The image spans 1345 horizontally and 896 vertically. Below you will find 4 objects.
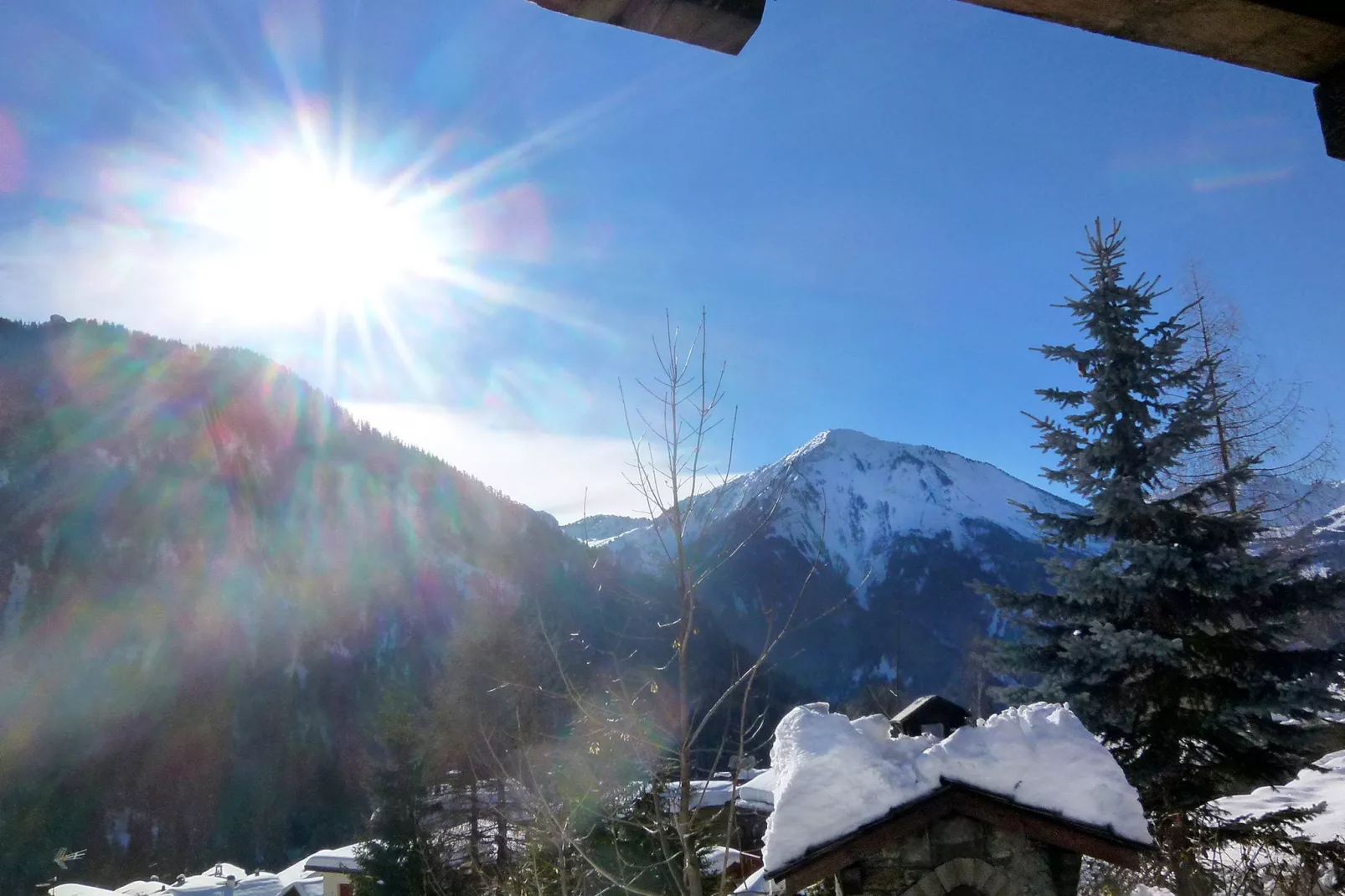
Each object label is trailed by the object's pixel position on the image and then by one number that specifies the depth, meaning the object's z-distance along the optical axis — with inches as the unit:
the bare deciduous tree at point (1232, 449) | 480.1
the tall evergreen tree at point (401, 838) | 566.6
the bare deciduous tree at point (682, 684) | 163.0
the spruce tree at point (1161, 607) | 365.1
